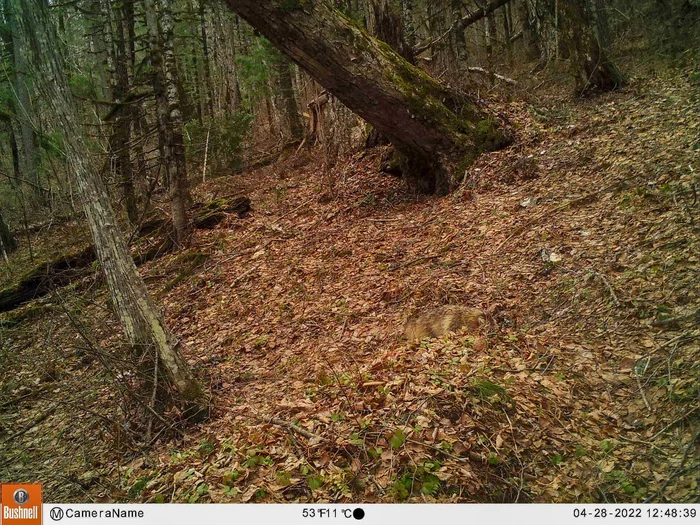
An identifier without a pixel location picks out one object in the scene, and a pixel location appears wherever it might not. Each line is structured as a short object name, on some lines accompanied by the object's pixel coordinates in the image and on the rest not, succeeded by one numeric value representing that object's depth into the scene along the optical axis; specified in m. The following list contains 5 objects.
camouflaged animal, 4.50
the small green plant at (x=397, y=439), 3.11
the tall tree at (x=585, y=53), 7.96
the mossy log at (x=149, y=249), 8.44
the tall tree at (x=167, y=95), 8.12
